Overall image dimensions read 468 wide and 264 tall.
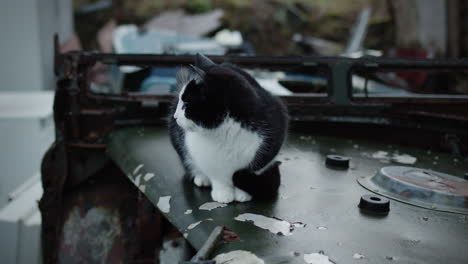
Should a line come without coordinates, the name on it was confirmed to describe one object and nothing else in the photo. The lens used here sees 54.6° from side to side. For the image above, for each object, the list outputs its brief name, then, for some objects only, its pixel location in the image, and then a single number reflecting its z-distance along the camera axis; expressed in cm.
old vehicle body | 112
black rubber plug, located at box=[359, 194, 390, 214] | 128
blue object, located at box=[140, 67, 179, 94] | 399
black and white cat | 123
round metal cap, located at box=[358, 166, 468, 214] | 134
